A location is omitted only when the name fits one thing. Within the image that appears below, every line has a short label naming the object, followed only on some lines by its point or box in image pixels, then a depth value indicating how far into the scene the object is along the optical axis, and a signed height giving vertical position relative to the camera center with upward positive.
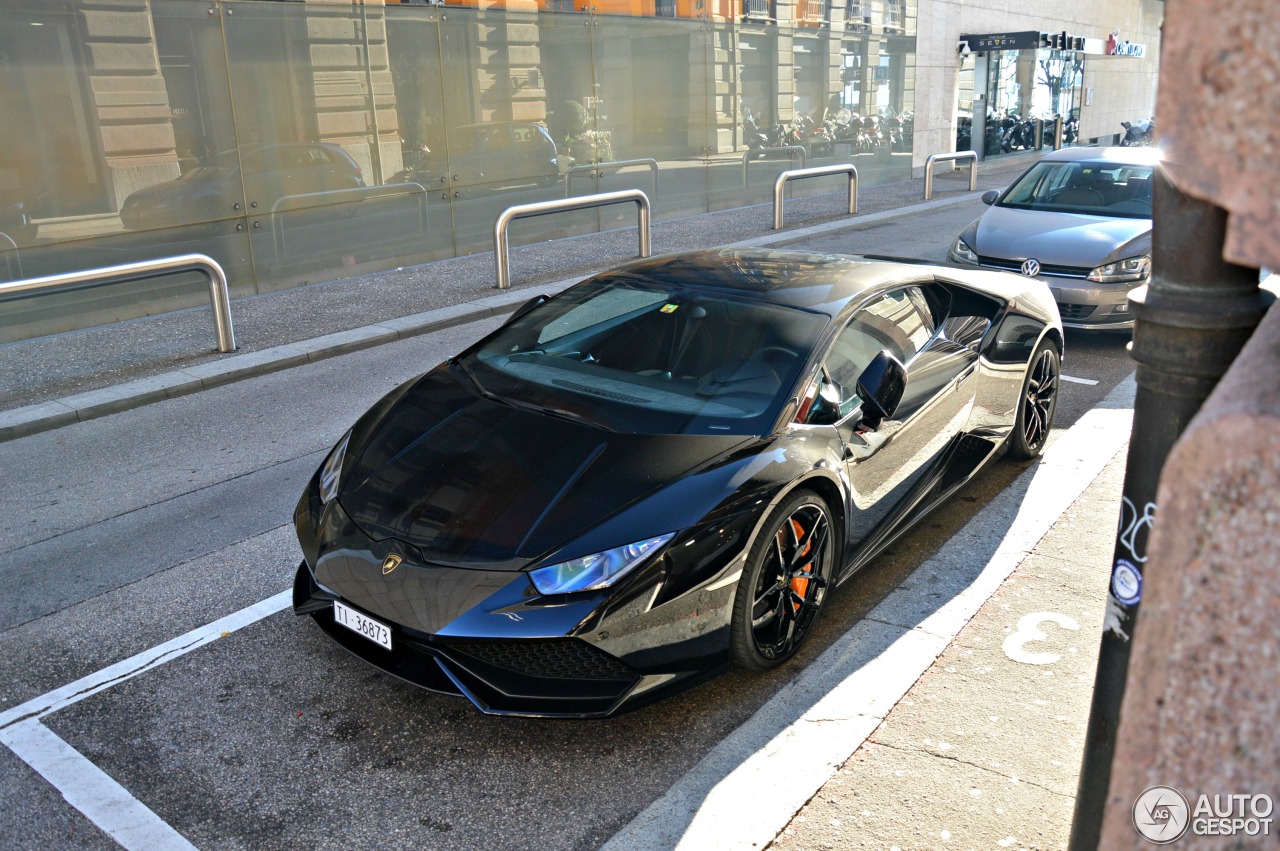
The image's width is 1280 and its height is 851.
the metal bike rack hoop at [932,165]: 20.05 -1.13
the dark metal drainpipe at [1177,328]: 2.12 -0.45
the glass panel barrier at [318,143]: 13.25 -0.13
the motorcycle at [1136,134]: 39.97 -1.32
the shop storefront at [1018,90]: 30.08 +0.37
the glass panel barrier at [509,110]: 15.79 +0.21
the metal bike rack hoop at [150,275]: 8.49 -1.09
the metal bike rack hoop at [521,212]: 12.32 -0.99
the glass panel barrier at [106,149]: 11.33 -0.08
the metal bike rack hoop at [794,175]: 16.99 -0.98
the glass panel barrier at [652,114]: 18.31 +0.08
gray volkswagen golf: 9.28 -1.15
